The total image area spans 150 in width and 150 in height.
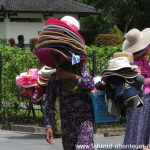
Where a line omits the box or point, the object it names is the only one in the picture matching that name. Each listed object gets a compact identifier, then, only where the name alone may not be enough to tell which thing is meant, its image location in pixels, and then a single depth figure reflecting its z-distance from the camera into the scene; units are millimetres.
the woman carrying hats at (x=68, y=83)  8211
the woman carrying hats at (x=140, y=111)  9759
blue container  8463
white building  58028
